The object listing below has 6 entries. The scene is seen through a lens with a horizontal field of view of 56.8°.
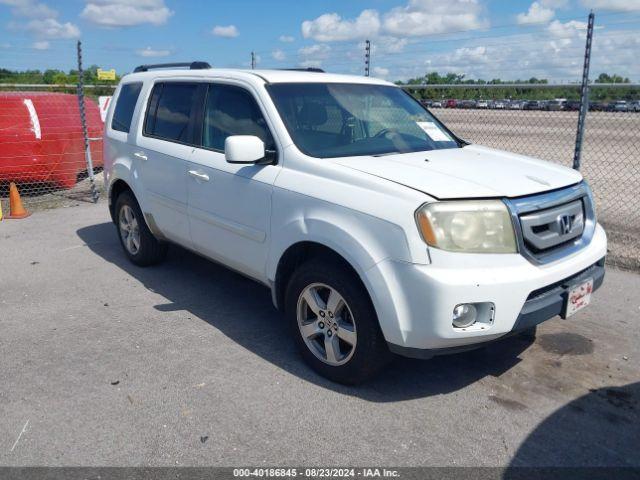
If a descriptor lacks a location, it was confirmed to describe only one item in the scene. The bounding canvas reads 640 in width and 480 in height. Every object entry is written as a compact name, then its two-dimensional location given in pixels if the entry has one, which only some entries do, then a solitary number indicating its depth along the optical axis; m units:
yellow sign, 10.88
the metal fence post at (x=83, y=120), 9.14
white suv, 3.15
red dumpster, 9.66
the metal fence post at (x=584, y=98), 6.11
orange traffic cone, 8.48
